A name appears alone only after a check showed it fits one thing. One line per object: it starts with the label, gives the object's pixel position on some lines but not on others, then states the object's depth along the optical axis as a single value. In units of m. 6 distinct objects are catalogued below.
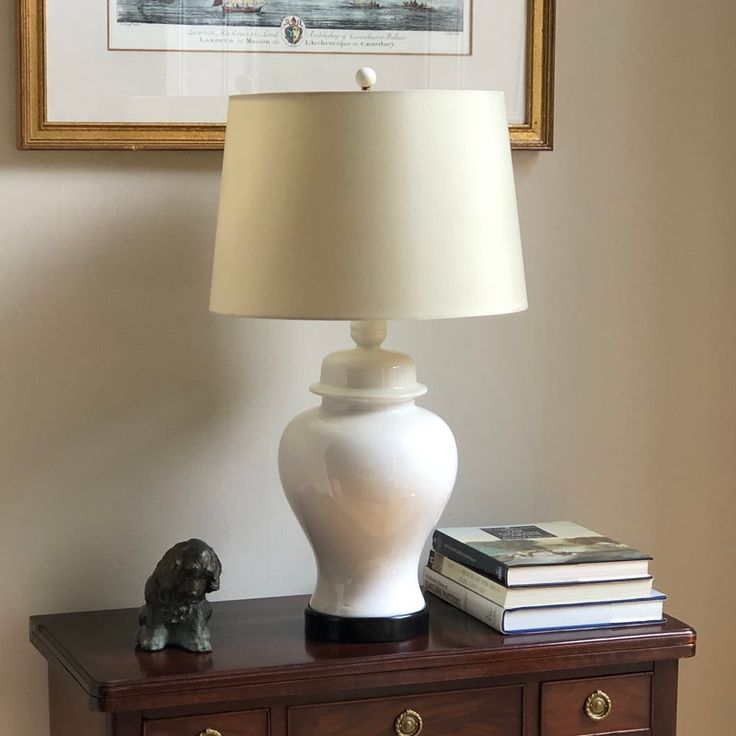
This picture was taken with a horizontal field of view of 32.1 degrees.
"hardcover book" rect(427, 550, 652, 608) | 1.60
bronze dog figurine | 1.52
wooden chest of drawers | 1.46
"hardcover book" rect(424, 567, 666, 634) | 1.60
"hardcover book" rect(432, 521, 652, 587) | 1.61
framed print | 1.67
